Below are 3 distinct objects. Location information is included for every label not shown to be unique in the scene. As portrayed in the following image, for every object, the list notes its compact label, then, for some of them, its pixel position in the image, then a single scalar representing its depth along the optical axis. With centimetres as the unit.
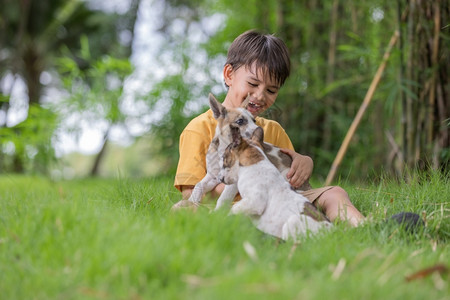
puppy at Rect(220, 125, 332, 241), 206
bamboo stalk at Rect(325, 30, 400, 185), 378
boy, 263
